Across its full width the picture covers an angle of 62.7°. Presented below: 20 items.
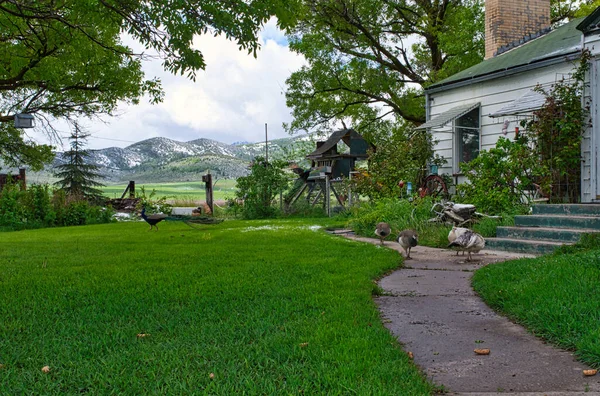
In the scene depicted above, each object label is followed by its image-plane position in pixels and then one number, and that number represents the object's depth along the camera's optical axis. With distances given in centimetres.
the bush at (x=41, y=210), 1489
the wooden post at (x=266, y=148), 1959
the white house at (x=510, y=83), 887
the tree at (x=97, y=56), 568
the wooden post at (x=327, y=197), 1684
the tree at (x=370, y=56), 2017
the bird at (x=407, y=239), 712
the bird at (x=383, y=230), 850
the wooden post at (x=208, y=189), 2008
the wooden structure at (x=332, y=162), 1784
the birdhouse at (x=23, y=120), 1424
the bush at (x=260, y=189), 1728
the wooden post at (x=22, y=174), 2064
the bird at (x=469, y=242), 688
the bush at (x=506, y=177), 937
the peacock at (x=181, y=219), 1205
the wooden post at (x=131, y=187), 2281
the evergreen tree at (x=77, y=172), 2445
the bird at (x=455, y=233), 704
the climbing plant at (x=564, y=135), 908
